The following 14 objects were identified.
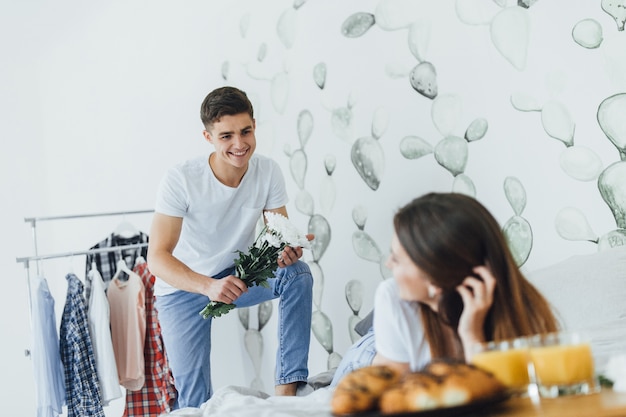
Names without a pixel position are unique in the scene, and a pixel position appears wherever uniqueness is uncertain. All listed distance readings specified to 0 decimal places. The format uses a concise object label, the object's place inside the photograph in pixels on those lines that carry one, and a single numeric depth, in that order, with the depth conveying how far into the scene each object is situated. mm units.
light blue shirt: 3221
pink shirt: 3461
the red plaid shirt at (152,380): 3504
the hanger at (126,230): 3828
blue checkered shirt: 3309
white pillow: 2115
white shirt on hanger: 3352
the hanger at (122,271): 3602
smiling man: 2729
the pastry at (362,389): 991
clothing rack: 3328
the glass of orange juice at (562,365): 1038
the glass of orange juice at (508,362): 1068
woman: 1261
